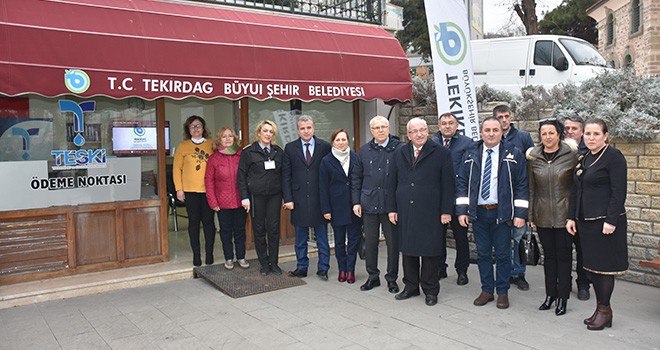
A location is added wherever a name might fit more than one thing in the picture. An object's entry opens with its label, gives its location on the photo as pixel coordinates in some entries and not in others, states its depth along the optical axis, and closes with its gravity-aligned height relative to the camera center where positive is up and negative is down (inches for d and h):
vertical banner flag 291.0 +50.3
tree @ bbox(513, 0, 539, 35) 748.3 +191.3
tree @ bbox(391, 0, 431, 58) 983.6 +238.6
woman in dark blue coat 250.1 -11.6
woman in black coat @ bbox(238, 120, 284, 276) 253.9 -8.7
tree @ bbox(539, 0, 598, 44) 1184.8 +293.4
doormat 240.2 -50.3
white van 462.0 +82.4
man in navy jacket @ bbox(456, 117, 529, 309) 207.3 -14.4
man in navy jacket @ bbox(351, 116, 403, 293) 235.6 -13.3
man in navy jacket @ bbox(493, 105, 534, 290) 238.5 +7.7
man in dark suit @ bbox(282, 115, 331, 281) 255.6 -6.9
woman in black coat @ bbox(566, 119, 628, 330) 182.7 -18.3
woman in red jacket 259.9 -8.4
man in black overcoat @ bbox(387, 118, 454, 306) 217.6 -14.2
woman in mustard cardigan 267.4 -3.6
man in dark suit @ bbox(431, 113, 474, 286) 245.1 +3.1
